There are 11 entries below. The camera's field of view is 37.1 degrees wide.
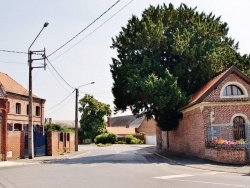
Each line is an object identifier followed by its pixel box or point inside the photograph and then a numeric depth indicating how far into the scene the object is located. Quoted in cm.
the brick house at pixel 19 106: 4753
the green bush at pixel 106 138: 7206
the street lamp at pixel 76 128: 4234
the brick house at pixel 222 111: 2589
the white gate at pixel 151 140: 7168
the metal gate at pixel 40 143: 3200
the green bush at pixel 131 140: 7325
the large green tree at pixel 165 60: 2961
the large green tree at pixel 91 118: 7644
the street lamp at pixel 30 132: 2862
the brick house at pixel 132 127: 8198
